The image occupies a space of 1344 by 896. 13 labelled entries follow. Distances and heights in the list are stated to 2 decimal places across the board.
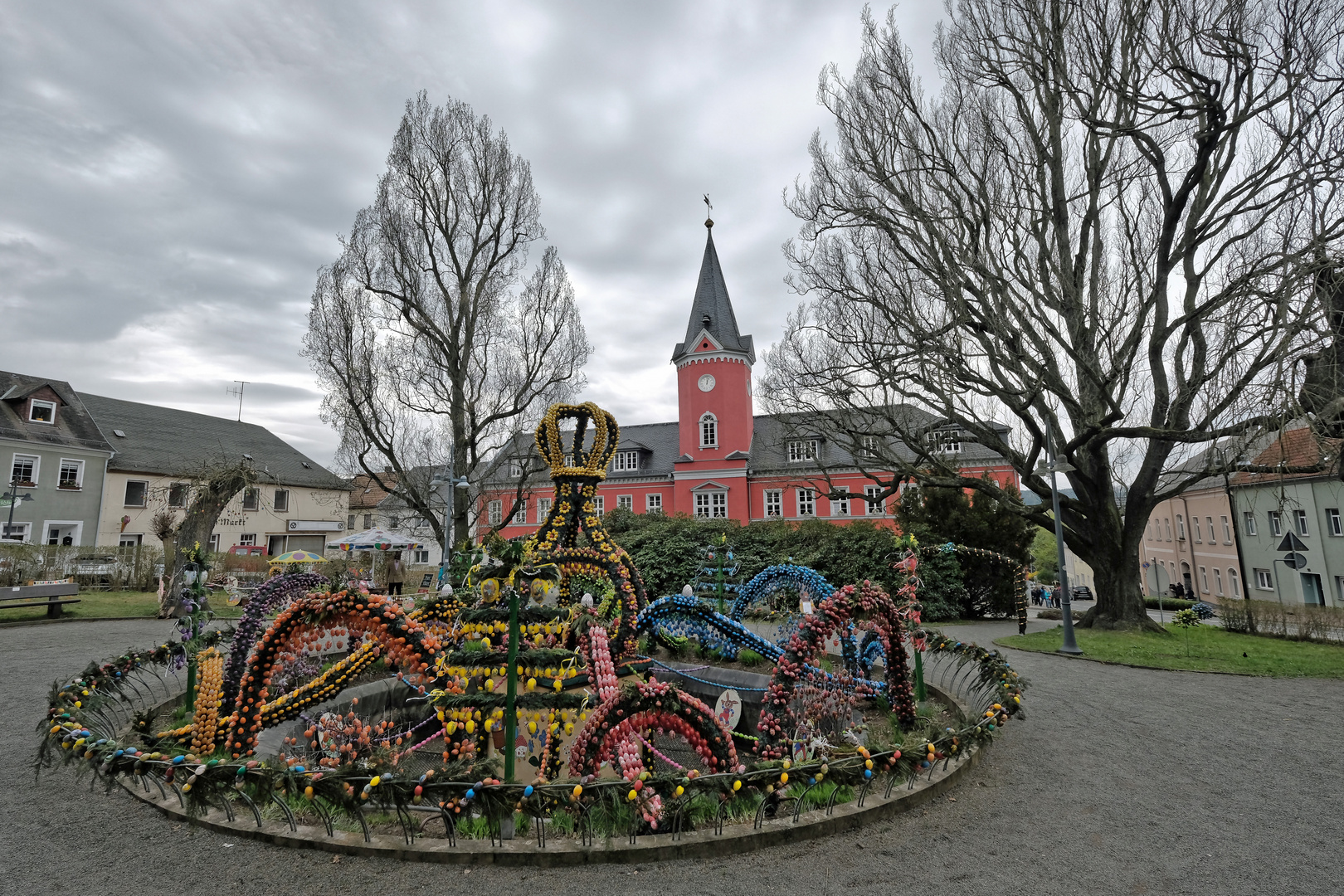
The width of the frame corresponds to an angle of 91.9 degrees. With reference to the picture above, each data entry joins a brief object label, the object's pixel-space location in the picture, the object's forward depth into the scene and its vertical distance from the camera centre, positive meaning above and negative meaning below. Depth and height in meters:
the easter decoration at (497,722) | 4.34 -1.49
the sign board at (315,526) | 37.25 +1.67
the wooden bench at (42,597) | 15.66 -0.88
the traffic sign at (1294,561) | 12.04 -0.46
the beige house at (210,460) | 30.77 +3.86
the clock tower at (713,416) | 37.09 +7.50
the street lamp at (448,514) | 18.02 +1.09
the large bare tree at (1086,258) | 11.98 +6.27
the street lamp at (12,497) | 21.85 +2.14
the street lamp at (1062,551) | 12.26 -0.22
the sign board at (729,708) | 7.25 -1.79
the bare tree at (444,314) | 20.66 +7.58
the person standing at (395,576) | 23.23 -0.80
